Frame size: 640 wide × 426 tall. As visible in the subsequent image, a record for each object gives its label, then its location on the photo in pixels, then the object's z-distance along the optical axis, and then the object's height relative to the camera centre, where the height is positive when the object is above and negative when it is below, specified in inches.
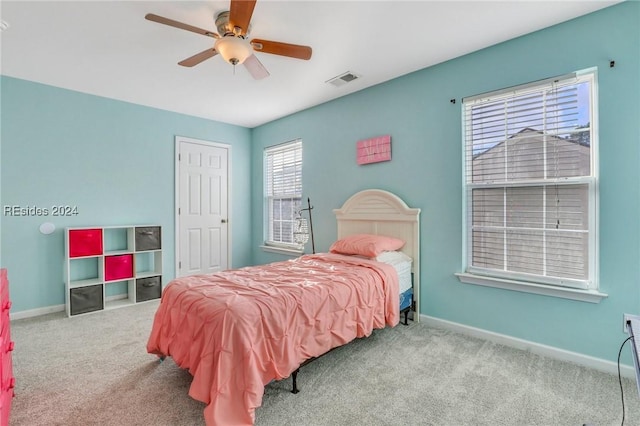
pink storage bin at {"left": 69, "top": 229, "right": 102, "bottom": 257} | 134.5 -14.0
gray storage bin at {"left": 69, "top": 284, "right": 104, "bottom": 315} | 133.4 -39.7
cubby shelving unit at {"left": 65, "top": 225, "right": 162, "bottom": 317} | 135.0 -27.4
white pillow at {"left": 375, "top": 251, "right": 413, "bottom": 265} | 114.1 -18.8
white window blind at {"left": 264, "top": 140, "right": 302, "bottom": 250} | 180.9 +12.0
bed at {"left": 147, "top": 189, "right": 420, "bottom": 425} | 62.5 -27.8
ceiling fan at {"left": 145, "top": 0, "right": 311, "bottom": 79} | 75.0 +46.0
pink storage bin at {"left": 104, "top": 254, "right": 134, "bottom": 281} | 144.4 -27.3
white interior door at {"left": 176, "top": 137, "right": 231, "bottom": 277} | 176.9 +2.1
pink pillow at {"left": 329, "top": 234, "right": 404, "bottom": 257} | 115.3 -14.2
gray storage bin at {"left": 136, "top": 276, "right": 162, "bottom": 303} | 153.2 -40.0
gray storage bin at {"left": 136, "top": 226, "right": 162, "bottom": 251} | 152.6 -14.0
